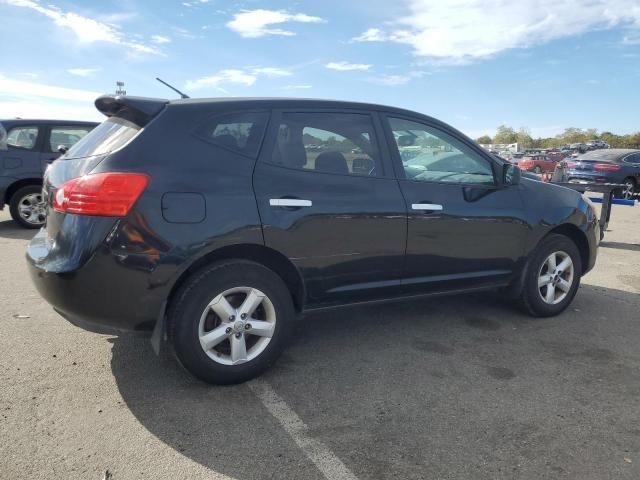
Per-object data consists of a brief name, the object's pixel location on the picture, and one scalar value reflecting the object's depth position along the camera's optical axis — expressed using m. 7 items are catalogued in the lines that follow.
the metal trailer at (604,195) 7.79
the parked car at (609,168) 15.62
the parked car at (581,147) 61.21
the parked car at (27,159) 7.94
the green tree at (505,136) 120.03
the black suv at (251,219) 2.74
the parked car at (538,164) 31.45
